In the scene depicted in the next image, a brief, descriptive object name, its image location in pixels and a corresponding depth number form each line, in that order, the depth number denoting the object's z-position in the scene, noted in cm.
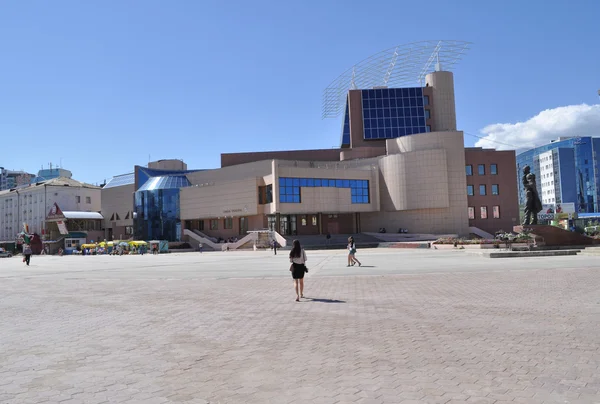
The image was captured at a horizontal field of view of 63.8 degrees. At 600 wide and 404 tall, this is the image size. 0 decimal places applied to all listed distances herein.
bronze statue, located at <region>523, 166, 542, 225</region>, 3312
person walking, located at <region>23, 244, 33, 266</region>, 3381
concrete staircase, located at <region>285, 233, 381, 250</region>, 5537
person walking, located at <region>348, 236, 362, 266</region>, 2408
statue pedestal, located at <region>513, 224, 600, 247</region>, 3177
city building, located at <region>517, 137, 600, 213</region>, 14188
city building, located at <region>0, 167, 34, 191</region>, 18675
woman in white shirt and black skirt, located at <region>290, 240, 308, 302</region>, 1249
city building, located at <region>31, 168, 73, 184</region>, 17388
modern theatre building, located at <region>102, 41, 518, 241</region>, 6278
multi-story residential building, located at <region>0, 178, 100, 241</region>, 9225
